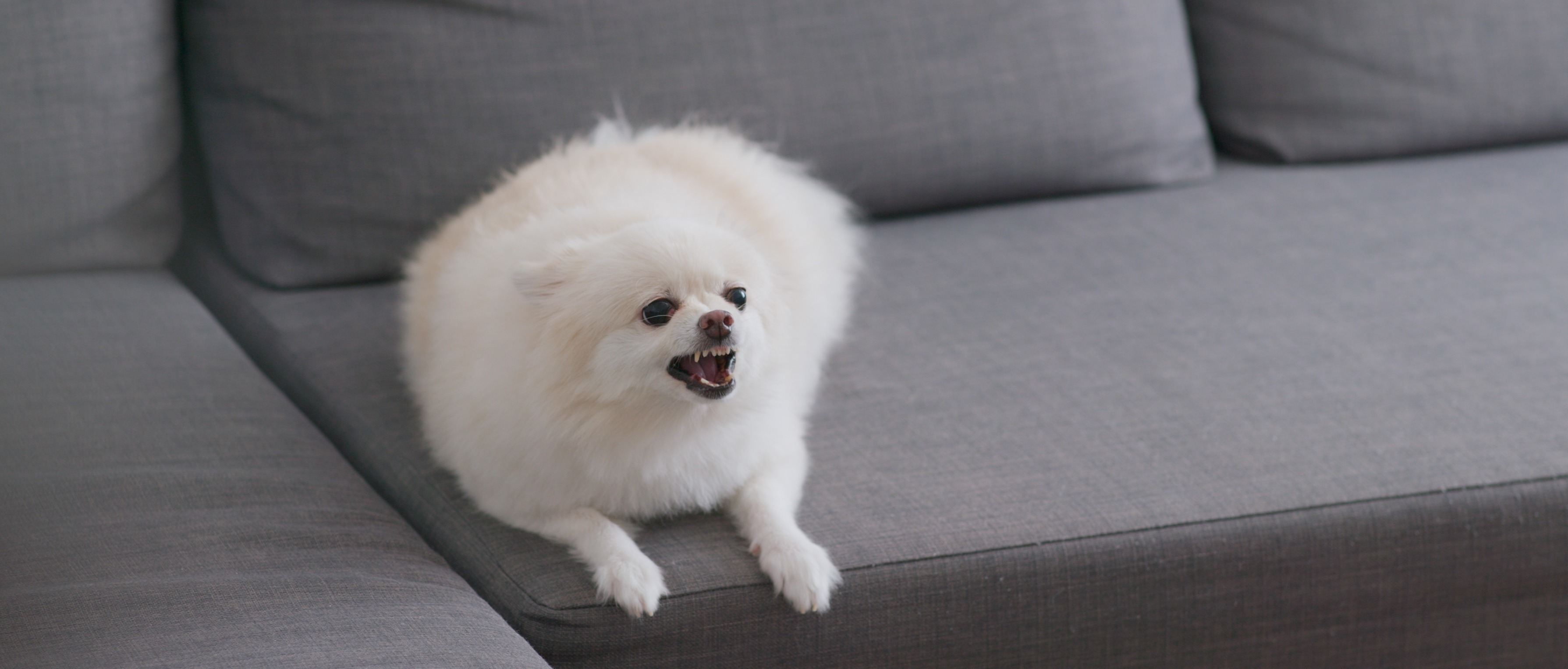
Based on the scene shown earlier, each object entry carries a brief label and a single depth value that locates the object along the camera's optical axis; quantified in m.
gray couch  1.70
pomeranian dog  1.68
